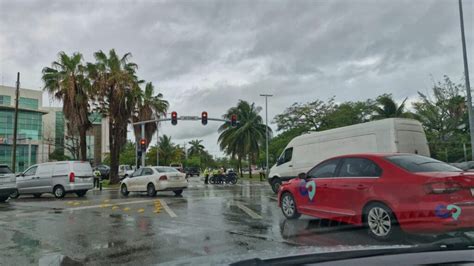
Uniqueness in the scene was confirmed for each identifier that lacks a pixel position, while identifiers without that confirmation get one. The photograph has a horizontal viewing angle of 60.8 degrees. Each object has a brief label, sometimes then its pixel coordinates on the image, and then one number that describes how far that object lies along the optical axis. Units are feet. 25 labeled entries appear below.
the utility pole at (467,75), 58.70
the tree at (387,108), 127.24
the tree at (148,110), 106.54
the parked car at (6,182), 55.72
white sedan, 60.34
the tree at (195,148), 357.88
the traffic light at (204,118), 98.94
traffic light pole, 97.25
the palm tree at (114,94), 94.43
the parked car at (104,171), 142.51
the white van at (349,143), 43.78
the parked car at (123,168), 156.84
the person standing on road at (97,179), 84.32
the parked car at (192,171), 199.26
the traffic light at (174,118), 97.40
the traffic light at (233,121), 100.37
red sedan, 20.75
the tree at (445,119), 117.39
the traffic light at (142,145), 95.71
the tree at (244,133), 161.99
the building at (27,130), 215.72
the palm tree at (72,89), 92.02
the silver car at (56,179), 62.03
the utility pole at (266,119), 152.22
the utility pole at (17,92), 101.39
